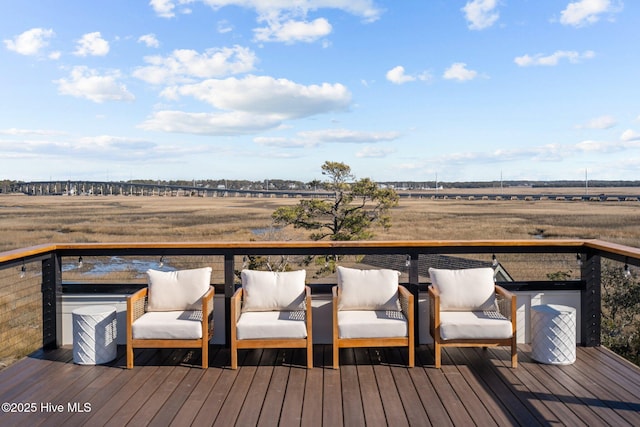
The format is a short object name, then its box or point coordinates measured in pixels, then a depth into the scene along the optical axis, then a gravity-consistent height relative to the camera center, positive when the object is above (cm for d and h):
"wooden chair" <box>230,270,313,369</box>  368 -99
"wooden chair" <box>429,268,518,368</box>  369 -98
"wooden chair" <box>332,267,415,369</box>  370 -99
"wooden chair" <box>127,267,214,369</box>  371 -100
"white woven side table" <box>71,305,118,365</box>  384 -117
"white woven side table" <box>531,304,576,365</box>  378 -114
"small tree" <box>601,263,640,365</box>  670 -190
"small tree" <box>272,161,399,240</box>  1490 -40
